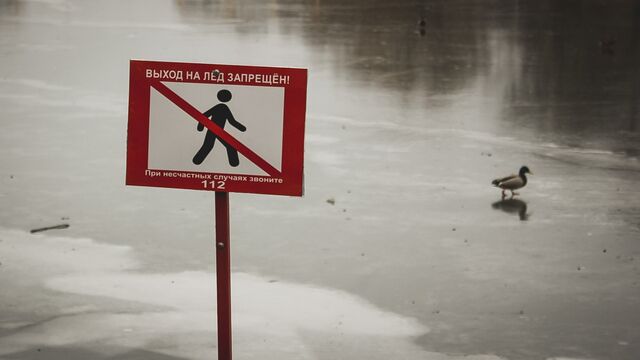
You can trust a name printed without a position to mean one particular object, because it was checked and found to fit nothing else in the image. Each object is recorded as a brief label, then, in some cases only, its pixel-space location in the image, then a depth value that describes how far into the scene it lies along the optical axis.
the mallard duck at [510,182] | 13.29
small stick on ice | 11.73
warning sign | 5.30
